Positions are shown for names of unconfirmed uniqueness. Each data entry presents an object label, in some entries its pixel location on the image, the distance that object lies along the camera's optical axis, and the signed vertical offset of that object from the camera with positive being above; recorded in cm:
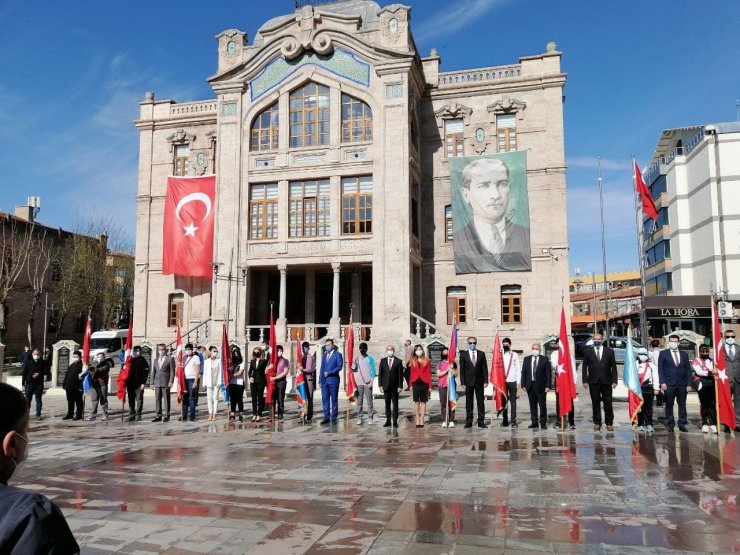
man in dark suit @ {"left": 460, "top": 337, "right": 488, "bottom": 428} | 1331 -123
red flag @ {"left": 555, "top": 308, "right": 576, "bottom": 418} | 1274 -126
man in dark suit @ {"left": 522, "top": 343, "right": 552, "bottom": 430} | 1292 -138
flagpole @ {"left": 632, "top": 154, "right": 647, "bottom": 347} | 2453 +302
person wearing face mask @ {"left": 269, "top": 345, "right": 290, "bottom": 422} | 1495 -152
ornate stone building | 2673 +708
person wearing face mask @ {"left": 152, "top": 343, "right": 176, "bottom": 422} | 1517 -147
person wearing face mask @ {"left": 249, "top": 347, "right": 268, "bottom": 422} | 1539 -155
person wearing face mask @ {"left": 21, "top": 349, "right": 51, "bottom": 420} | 1593 -147
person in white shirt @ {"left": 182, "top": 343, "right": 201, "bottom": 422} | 1493 -151
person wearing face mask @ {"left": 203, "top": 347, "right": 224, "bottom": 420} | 1506 -145
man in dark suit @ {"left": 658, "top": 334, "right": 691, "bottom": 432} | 1223 -122
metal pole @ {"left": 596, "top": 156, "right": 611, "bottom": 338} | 3774 +508
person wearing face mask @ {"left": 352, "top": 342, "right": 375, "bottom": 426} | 1421 -132
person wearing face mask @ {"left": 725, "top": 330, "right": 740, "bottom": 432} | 1252 -111
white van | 3488 -99
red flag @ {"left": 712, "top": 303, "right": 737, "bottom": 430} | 1171 -146
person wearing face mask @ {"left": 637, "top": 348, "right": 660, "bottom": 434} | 1231 -142
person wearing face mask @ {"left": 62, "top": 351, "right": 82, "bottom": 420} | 1539 -169
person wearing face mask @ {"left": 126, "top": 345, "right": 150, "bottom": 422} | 1542 -155
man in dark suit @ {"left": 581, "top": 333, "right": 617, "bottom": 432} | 1262 -121
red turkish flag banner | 2980 +512
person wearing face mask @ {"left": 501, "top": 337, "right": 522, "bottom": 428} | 1342 -125
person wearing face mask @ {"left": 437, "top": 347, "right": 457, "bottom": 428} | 1358 -145
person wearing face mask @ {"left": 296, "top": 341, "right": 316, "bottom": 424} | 1444 -124
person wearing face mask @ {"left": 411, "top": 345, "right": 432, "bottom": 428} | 1334 -140
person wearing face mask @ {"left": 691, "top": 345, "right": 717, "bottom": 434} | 1208 -143
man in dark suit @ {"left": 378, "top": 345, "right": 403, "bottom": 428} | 1352 -138
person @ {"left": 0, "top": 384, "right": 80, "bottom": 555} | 164 -58
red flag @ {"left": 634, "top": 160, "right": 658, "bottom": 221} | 2528 +573
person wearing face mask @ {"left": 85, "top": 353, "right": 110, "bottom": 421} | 1558 -175
